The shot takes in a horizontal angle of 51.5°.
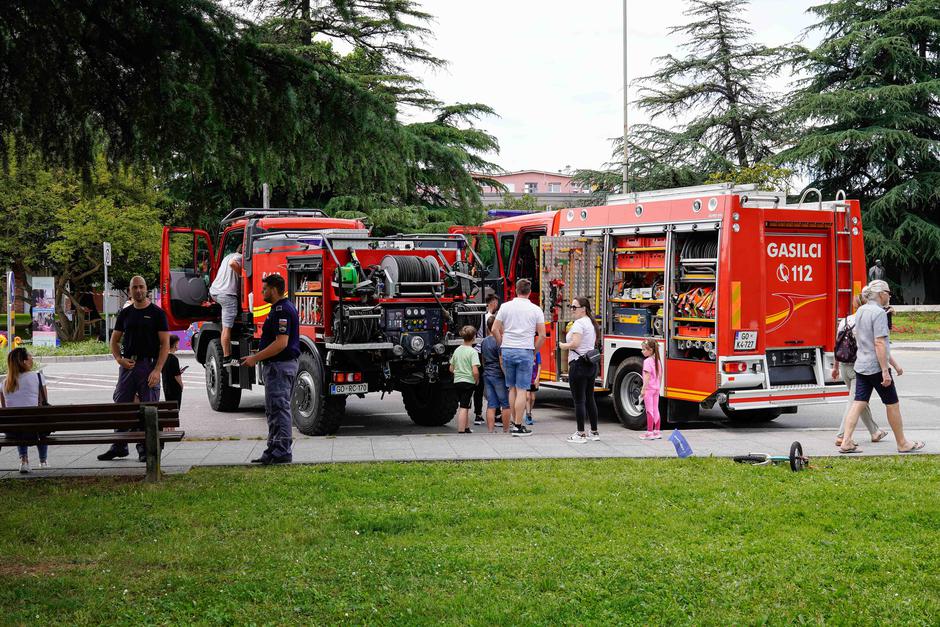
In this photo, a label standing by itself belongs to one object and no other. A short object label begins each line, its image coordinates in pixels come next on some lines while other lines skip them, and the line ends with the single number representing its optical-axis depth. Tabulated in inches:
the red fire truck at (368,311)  474.6
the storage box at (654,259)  508.1
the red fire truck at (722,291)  470.9
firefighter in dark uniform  382.6
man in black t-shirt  399.2
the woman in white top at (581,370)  456.1
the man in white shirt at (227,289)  562.6
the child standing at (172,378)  454.3
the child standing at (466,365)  477.7
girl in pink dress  471.8
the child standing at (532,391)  518.3
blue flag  396.8
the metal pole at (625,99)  1456.7
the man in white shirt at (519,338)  471.5
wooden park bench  343.0
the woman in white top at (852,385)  430.3
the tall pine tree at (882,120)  1512.1
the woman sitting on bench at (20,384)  383.9
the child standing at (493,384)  484.4
